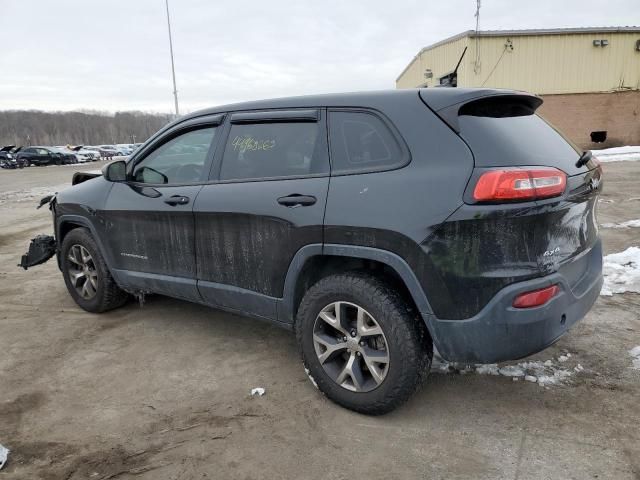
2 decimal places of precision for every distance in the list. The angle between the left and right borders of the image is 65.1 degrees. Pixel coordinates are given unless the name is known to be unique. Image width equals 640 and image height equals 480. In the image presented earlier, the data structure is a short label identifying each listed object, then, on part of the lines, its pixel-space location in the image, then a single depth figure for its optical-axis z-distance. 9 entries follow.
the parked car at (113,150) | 51.75
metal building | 21.47
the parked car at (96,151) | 46.62
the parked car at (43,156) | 35.97
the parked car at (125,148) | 53.66
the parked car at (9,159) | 33.62
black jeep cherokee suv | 2.39
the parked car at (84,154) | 42.91
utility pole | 34.26
